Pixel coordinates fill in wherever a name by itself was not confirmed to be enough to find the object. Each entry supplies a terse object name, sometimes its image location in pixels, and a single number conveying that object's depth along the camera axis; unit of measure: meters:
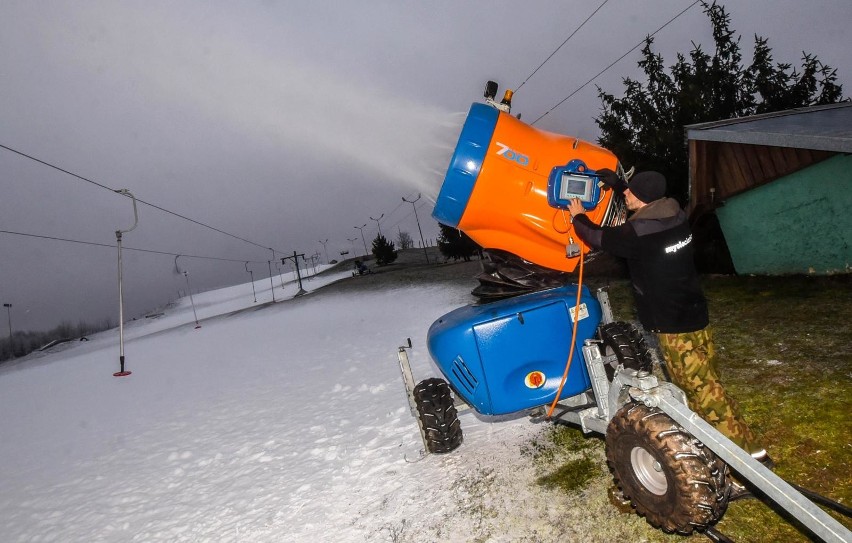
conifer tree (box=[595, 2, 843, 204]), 18.08
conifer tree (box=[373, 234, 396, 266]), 75.88
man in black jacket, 3.08
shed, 9.41
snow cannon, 3.35
